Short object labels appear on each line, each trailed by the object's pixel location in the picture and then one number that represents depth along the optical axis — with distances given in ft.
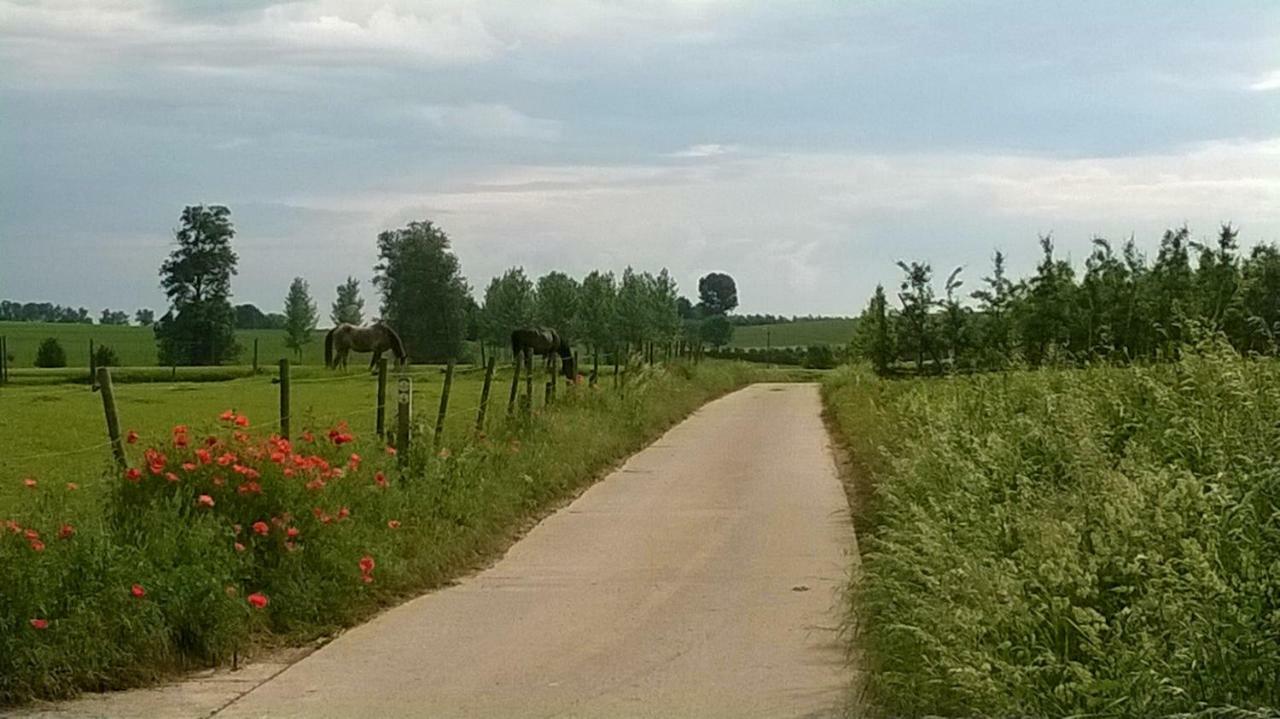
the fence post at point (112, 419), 35.63
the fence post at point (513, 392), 67.92
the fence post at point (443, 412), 51.55
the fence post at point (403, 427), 48.03
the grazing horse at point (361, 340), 161.58
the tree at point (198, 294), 229.25
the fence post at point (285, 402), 43.14
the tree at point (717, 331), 360.56
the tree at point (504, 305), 258.98
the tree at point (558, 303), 245.65
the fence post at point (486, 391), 61.76
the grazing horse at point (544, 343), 105.29
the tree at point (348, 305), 265.54
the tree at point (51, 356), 214.69
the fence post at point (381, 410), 51.31
